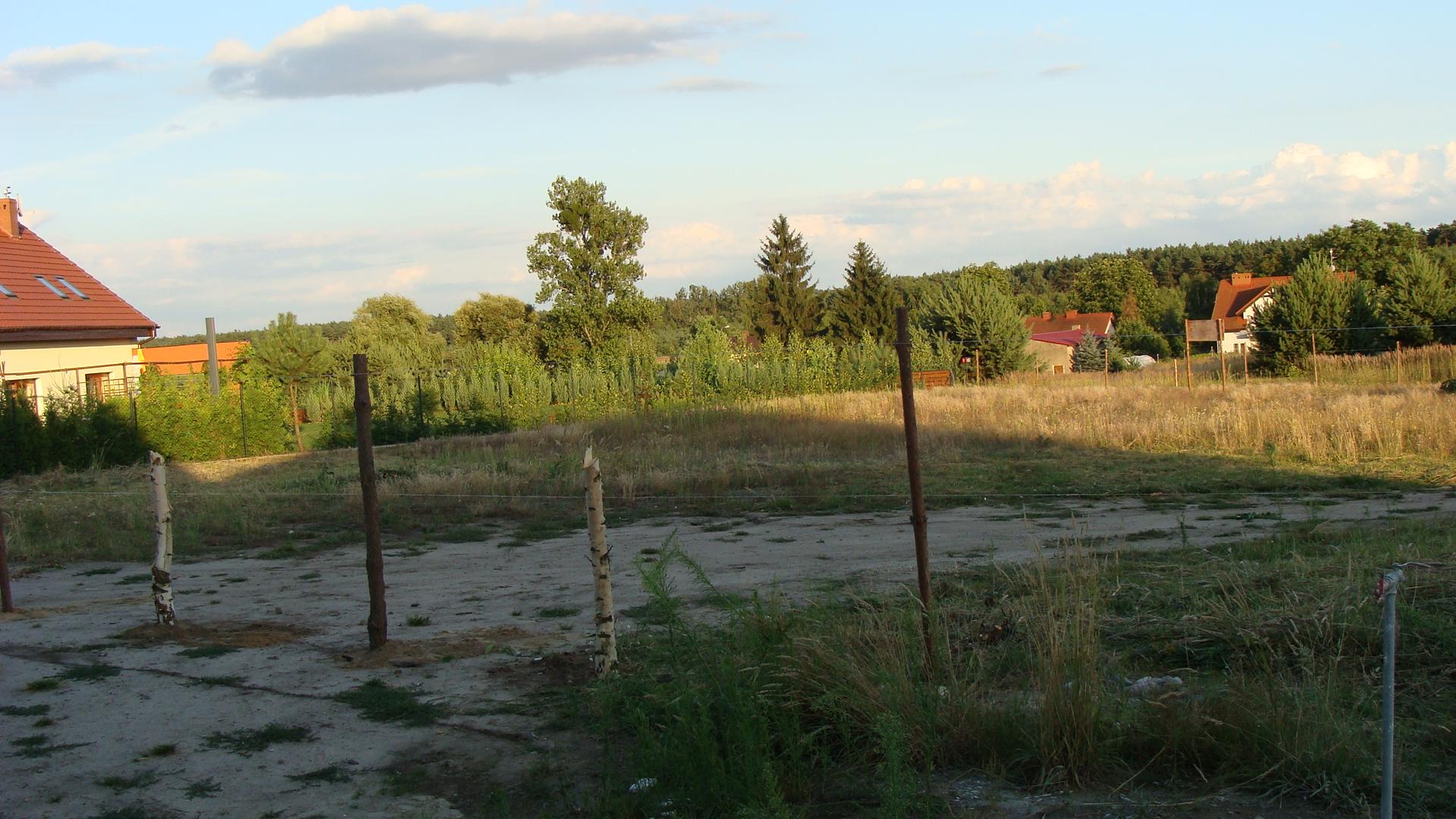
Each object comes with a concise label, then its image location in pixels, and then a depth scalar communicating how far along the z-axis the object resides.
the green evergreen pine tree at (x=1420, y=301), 37.09
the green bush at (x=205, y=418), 25.42
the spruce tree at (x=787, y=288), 59.16
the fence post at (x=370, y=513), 7.10
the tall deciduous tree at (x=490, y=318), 65.50
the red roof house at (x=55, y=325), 28.03
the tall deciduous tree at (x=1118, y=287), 98.25
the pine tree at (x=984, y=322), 44.31
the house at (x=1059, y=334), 63.57
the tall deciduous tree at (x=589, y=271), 46.53
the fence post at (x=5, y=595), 9.06
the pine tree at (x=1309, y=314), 38.16
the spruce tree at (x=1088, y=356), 53.25
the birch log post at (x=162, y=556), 7.98
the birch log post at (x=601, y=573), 6.30
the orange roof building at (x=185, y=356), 65.85
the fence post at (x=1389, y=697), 3.30
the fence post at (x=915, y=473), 5.42
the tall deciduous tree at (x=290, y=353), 46.28
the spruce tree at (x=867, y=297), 54.81
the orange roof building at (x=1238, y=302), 73.56
